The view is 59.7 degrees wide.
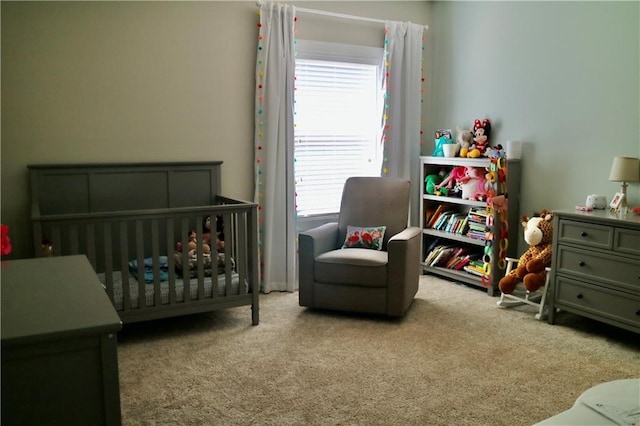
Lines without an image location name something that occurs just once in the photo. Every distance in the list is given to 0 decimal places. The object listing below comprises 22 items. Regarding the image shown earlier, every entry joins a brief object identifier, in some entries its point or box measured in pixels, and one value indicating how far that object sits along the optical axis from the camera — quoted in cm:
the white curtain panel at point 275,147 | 429
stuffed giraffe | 382
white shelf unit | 434
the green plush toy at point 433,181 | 482
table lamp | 344
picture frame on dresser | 352
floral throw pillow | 410
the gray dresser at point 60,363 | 125
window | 461
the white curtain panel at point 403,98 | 485
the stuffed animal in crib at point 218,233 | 383
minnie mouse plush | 454
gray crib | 327
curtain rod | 442
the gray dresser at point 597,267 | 316
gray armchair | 367
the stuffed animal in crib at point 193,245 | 373
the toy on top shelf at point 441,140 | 481
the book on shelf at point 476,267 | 446
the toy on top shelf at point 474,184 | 442
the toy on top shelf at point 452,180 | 465
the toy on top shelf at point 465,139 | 470
